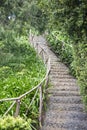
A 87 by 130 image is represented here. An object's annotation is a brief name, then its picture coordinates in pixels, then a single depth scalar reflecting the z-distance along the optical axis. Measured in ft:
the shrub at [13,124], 7.56
